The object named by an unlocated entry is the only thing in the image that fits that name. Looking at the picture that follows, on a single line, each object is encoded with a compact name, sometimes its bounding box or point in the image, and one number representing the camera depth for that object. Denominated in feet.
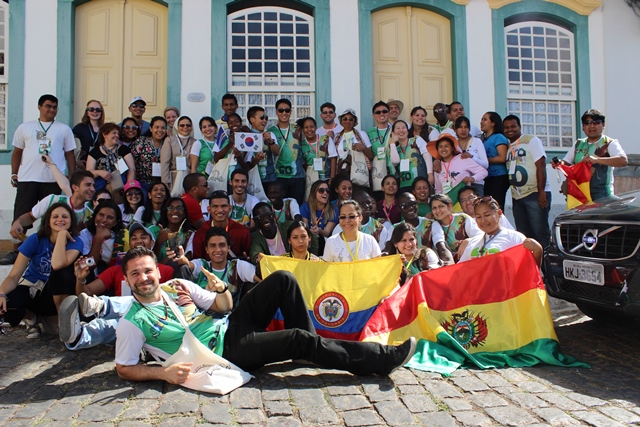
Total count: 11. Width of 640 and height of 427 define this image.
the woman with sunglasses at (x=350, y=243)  18.84
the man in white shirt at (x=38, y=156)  24.21
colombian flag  16.51
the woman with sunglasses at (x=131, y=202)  22.18
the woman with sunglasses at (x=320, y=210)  23.44
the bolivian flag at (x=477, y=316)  15.08
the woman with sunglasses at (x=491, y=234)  17.67
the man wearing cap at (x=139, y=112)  26.96
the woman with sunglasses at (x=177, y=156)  24.98
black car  14.49
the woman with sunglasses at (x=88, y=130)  25.88
